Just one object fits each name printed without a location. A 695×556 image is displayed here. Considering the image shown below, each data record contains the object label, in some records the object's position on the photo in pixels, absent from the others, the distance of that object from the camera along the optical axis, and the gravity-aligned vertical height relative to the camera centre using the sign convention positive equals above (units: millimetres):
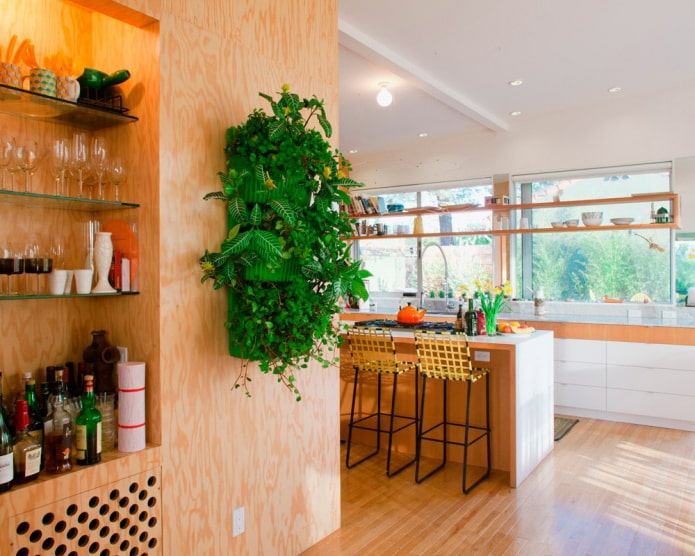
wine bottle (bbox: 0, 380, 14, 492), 1569 -528
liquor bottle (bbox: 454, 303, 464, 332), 3939 -343
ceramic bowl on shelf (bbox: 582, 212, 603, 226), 5477 +534
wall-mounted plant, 2078 +115
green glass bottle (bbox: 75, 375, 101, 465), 1775 -503
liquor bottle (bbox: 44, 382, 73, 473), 1721 -503
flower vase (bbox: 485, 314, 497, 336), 3756 -349
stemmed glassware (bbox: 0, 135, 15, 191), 1755 +395
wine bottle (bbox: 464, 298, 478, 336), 3770 -337
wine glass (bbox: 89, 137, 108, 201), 2006 +415
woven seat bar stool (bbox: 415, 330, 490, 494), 3367 -589
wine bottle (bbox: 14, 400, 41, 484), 1639 -522
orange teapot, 4293 -334
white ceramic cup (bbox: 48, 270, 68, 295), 1823 -21
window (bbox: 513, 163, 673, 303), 5422 +271
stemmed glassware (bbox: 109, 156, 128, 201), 2039 +377
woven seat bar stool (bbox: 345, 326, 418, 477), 3689 -625
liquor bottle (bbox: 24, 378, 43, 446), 1734 -449
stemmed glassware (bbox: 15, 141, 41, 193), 1801 +386
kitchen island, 3418 -821
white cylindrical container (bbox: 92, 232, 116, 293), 1941 +52
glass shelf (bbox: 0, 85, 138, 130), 1779 +573
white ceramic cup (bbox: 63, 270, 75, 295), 1858 -26
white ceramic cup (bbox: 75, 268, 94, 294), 1875 -16
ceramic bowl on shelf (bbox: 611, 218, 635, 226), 5324 +488
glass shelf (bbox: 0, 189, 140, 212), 1746 +252
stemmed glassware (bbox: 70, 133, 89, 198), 1938 +415
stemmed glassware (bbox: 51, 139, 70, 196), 1900 +394
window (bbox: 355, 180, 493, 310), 6559 +276
